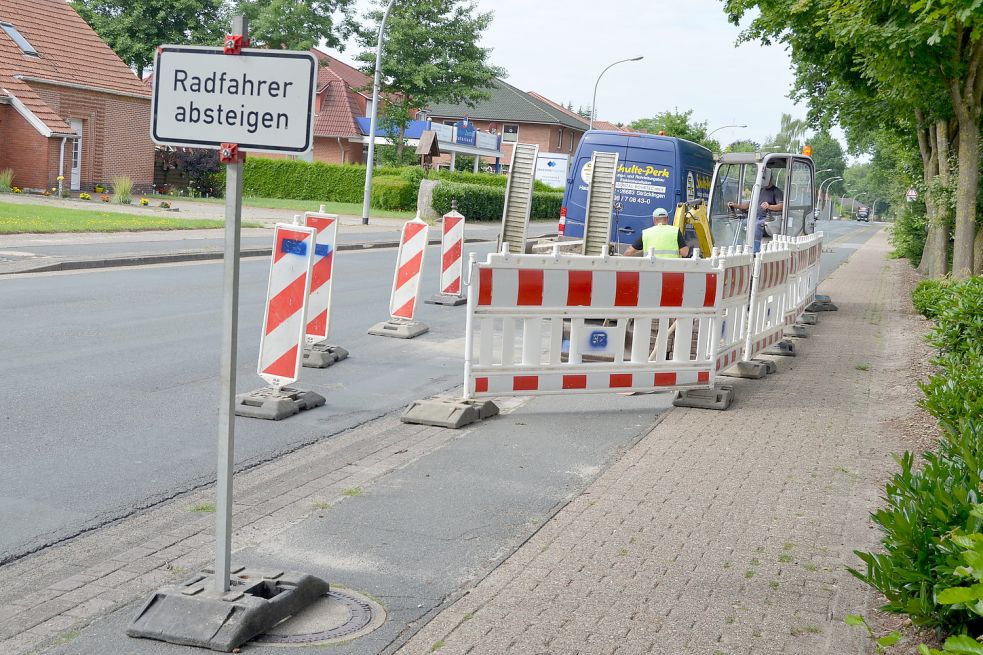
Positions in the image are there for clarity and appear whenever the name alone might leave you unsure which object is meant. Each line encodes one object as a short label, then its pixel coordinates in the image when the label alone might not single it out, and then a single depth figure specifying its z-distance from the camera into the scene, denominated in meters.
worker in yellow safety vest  12.27
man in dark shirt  18.20
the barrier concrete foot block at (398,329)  13.18
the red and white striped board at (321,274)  10.22
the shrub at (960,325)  9.29
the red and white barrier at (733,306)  9.98
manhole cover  4.35
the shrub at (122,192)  35.97
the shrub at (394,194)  46.72
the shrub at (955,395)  6.34
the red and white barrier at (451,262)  15.88
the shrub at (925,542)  3.65
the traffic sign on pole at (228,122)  4.17
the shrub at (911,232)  32.81
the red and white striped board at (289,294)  8.56
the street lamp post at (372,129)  35.12
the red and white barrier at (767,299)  11.15
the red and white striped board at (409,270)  12.69
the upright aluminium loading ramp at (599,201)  17.31
